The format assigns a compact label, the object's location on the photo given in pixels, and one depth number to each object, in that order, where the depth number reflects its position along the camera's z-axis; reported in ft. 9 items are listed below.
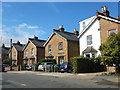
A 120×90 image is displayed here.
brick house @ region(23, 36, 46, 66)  76.46
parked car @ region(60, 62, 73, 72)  44.28
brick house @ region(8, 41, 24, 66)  92.09
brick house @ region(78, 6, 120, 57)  46.63
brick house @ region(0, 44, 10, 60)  105.77
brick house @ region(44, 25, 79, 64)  60.65
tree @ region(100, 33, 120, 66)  32.32
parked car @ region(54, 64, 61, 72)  49.50
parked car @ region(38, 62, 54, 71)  52.89
